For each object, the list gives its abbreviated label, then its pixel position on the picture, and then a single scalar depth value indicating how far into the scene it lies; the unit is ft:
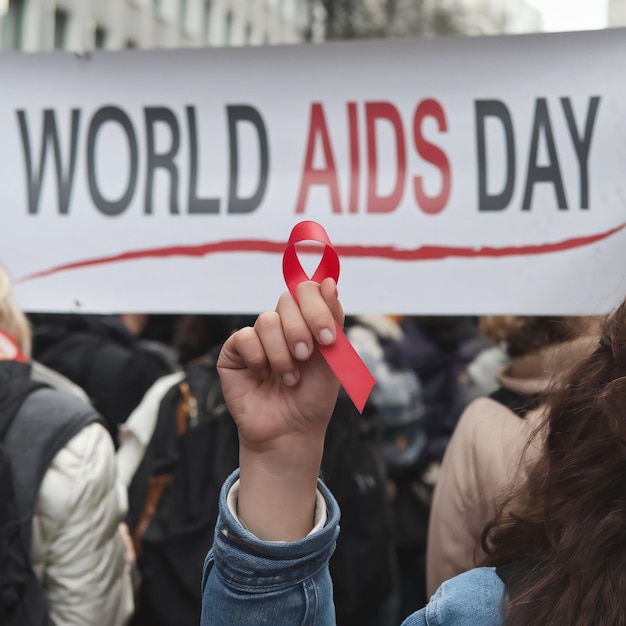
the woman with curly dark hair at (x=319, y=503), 3.34
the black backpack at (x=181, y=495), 8.06
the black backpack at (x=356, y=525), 8.40
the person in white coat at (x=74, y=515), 6.19
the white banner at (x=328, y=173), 6.64
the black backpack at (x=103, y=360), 11.80
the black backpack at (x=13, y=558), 5.77
